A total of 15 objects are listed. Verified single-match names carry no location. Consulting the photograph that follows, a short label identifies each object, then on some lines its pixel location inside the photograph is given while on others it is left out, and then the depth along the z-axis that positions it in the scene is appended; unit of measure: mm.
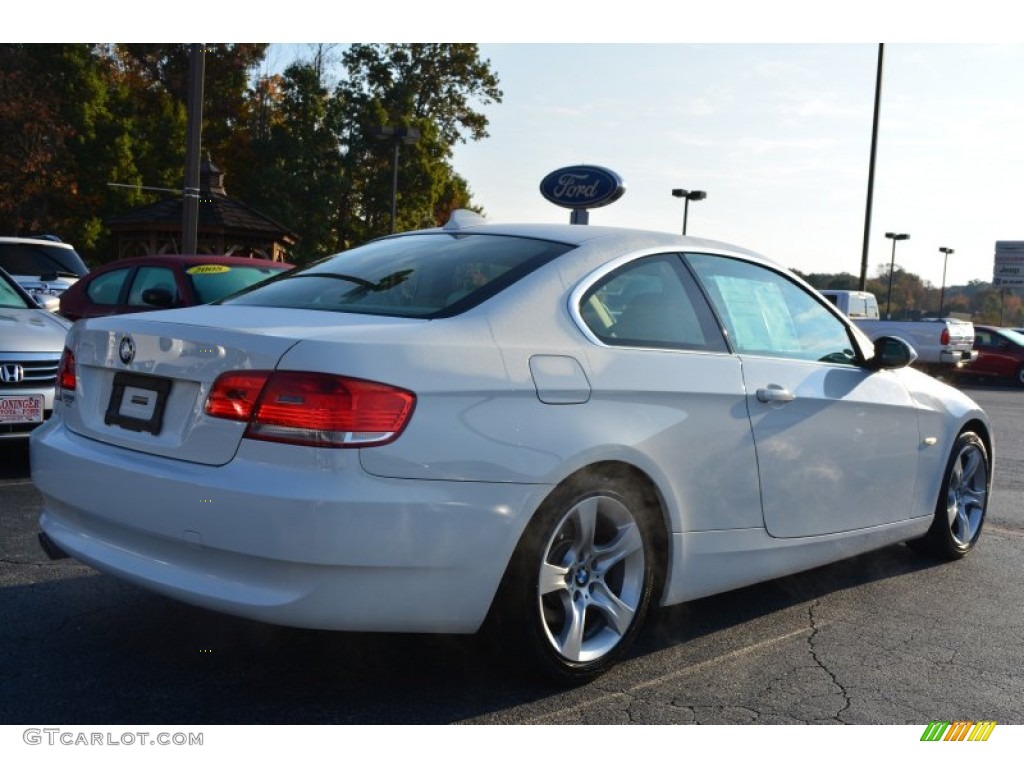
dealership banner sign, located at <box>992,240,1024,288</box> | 61562
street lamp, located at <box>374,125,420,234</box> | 30094
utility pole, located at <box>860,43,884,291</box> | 27562
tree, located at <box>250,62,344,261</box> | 46844
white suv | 16078
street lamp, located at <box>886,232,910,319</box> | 68625
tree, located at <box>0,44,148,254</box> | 43375
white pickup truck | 26609
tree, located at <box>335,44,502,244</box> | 47125
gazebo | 28031
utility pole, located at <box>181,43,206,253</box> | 16484
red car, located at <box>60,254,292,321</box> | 9282
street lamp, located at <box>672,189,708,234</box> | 46594
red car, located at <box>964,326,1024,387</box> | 28391
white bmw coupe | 3031
